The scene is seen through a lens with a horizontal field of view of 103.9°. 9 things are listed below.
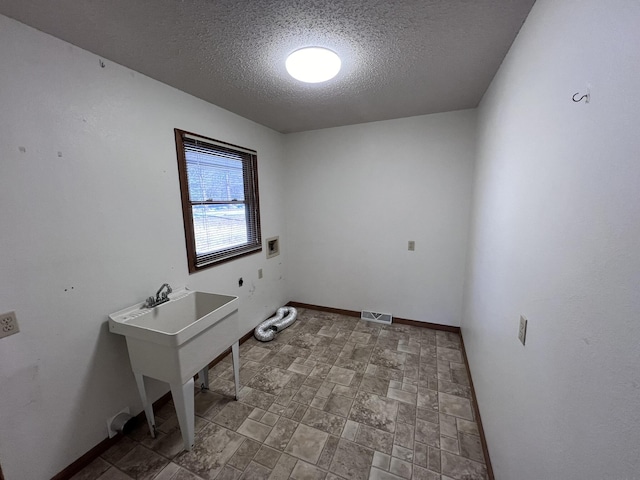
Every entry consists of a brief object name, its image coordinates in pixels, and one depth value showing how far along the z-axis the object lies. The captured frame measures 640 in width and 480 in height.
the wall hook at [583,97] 0.72
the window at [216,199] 2.15
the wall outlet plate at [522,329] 1.10
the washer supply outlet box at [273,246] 3.21
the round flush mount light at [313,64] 1.48
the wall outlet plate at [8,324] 1.20
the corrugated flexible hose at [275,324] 2.86
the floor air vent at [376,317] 3.21
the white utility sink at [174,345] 1.47
